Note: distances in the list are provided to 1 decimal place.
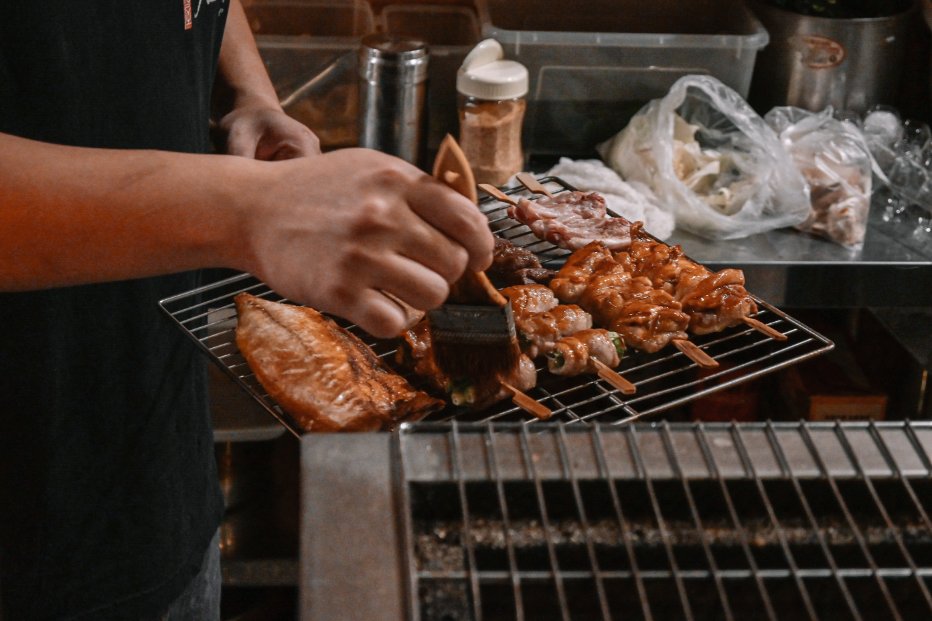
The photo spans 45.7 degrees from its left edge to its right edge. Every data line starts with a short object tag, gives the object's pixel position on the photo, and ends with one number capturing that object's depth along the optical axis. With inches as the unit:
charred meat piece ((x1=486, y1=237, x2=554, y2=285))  87.7
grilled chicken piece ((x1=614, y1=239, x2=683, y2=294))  87.0
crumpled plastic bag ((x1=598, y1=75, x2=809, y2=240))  115.5
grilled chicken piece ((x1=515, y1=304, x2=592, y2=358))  76.8
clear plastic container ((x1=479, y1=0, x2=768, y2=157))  121.7
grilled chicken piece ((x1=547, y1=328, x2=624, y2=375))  73.5
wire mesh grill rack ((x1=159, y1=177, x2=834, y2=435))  67.8
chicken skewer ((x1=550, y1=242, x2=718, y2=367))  78.8
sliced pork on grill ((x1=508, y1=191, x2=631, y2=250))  91.0
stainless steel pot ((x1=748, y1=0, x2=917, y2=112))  126.0
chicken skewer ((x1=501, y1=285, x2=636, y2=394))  73.5
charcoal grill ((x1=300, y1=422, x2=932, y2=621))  36.1
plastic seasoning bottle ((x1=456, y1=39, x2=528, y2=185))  114.0
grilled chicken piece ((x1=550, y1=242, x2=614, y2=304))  85.0
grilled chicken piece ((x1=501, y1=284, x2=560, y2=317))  80.5
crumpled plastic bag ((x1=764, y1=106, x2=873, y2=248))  114.9
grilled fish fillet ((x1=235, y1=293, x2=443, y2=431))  67.1
